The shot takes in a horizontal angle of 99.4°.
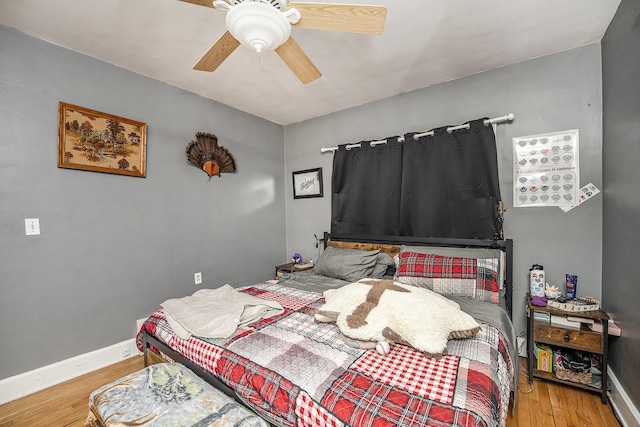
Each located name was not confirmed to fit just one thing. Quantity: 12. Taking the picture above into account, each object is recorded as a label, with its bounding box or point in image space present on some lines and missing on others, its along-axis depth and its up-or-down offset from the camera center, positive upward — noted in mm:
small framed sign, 3637 +412
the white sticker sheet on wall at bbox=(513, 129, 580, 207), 2166 +358
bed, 949 -664
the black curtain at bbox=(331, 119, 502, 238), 2447 +274
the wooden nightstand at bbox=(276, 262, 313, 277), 3376 -691
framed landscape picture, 2119 +605
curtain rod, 2329 +807
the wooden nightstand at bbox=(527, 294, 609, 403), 1816 -887
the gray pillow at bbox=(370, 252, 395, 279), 2607 -512
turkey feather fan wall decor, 2931 +657
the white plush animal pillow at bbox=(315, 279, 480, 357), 1302 -546
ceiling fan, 1257 +953
